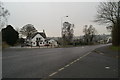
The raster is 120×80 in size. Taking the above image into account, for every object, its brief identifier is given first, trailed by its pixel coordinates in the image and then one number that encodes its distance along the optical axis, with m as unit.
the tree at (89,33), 107.56
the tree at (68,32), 90.25
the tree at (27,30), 104.69
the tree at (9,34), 76.81
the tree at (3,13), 46.61
